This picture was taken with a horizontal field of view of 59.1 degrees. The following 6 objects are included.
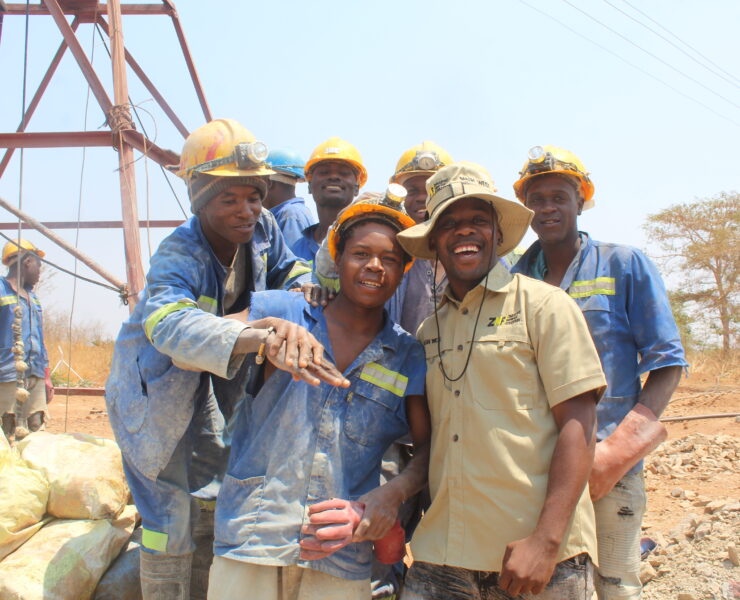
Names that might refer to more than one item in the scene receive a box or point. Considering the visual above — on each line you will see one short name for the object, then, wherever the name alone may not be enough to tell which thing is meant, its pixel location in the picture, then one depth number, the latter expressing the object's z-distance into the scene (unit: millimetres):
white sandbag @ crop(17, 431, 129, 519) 3664
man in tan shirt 2125
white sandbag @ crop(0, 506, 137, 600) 3191
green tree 18562
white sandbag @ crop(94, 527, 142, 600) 3512
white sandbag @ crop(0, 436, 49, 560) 3402
